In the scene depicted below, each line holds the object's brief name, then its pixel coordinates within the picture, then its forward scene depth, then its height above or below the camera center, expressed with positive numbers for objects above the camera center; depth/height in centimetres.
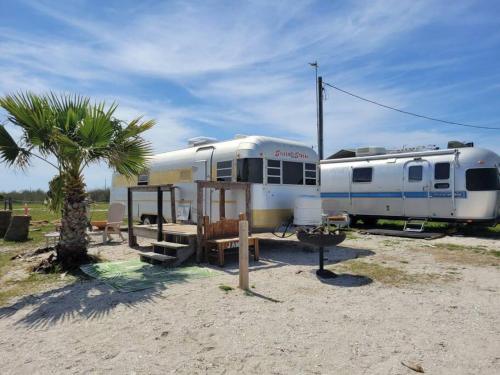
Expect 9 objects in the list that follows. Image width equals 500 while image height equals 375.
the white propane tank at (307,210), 1016 -27
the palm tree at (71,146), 729 +95
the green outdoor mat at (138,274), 674 -128
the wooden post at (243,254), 634 -81
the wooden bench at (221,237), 828 -77
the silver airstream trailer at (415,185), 1228 +42
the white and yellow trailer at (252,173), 1009 +65
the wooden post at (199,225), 841 -50
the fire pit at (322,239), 707 -67
